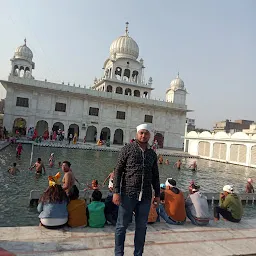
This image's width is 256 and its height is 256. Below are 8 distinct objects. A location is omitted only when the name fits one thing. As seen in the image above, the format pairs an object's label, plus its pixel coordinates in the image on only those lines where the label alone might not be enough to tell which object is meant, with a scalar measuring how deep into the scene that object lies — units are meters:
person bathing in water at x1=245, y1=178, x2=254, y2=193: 11.92
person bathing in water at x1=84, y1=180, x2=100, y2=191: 7.70
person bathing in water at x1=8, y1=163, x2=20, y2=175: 11.82
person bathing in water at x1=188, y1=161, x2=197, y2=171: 20.09
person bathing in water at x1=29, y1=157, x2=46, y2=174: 12.50
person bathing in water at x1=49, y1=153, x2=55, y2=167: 15.19
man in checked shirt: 3.61
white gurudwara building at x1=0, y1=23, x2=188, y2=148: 37.25
